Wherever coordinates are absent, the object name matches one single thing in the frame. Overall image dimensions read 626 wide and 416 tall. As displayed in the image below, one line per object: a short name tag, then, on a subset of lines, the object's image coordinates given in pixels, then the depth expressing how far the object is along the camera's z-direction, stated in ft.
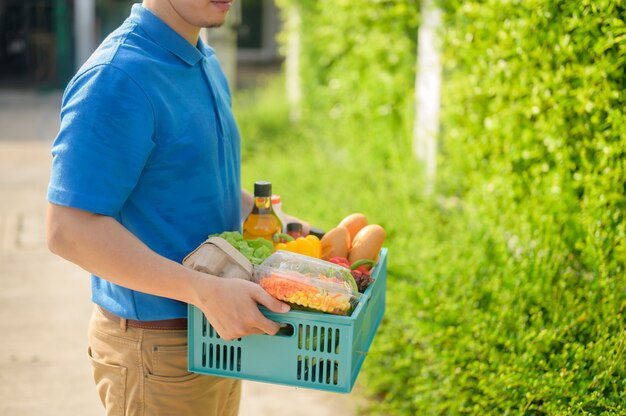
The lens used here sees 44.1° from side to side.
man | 6.06
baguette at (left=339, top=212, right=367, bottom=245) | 8.33
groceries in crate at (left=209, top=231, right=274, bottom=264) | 6.70
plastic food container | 6.24
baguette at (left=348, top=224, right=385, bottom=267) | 7.66
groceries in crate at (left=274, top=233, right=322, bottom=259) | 7.32
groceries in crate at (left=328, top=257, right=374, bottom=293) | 7.05
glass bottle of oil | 7.50
